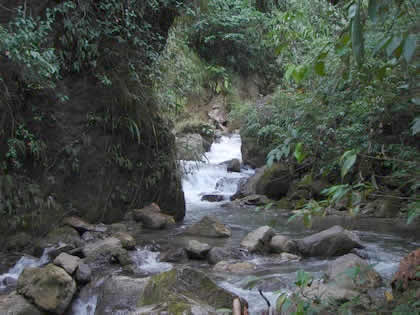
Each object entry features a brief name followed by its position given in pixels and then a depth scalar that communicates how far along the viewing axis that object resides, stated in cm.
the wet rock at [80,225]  563
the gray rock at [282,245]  530
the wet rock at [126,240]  526
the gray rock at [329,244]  513
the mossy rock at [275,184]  973
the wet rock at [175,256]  498
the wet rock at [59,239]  497
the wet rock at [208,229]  625
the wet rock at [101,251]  474
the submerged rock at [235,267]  456
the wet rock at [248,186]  1011
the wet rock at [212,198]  997
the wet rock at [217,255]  497
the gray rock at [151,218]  648
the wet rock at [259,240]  539
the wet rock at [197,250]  511
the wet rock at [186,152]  755
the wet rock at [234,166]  1199
